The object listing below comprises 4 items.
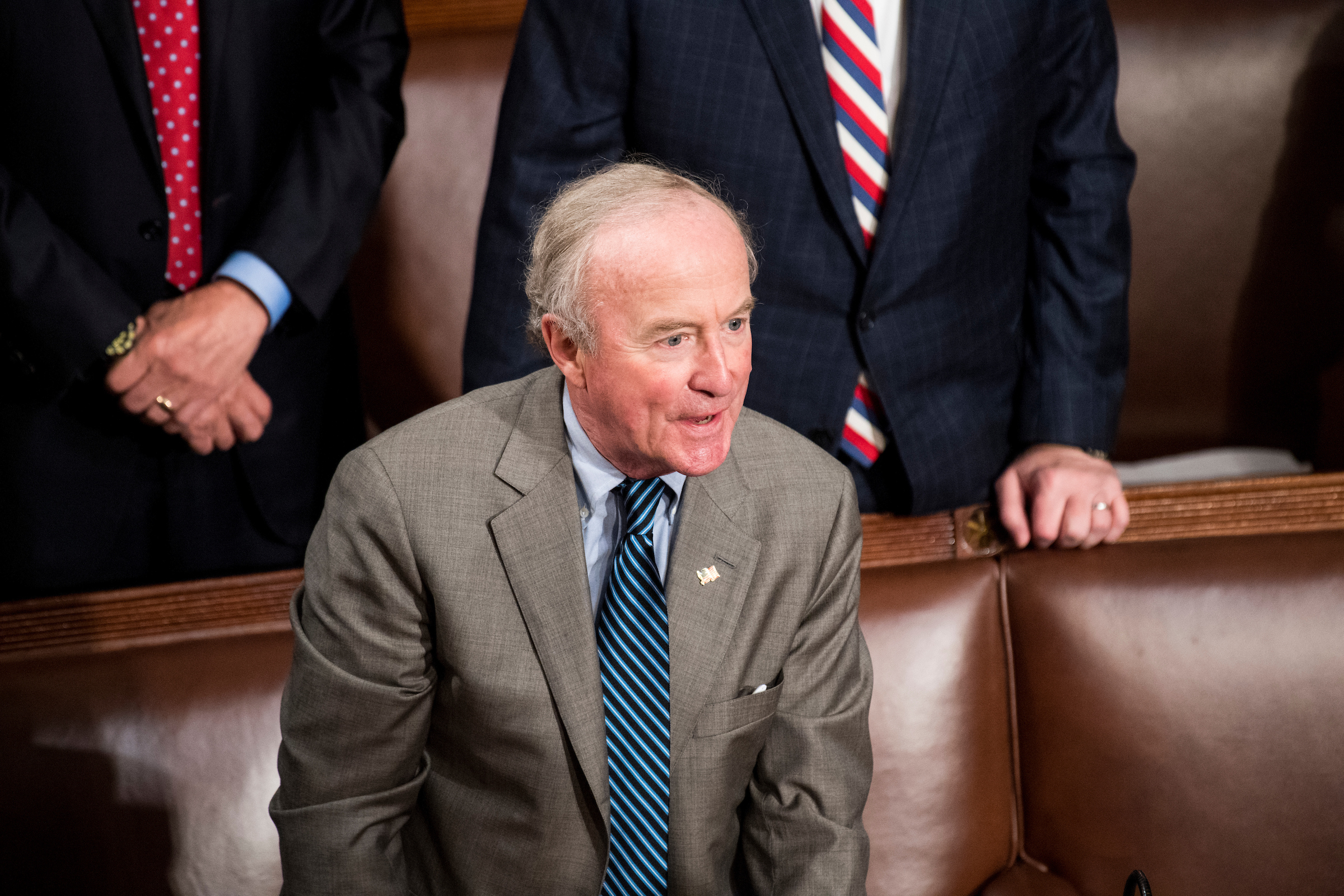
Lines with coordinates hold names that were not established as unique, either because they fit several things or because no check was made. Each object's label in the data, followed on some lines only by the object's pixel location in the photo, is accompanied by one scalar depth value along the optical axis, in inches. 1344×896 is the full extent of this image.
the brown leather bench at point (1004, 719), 247.4
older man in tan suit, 236.3
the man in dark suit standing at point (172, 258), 253.2
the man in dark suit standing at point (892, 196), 249.8
